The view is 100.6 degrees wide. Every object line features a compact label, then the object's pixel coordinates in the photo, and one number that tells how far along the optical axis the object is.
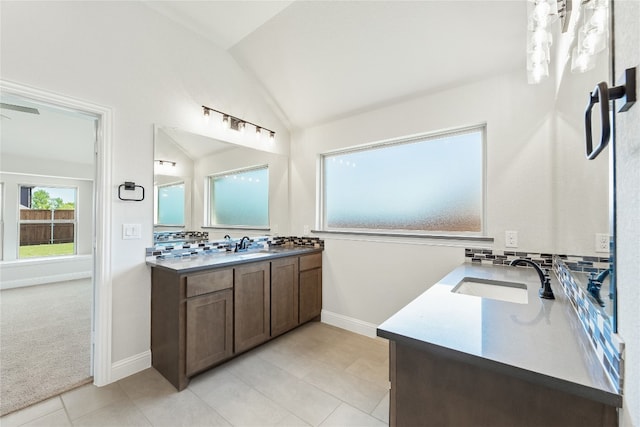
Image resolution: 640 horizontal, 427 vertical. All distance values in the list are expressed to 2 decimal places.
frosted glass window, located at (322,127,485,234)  2.42
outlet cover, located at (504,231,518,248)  2.09
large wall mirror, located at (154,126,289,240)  2.46
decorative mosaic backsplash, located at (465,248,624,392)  0.66
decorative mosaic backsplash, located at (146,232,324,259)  2.40
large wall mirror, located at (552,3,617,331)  0.79
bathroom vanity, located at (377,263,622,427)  0.73
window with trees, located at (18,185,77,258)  4.87
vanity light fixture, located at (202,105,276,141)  2.68
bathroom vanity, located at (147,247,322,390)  1.97
